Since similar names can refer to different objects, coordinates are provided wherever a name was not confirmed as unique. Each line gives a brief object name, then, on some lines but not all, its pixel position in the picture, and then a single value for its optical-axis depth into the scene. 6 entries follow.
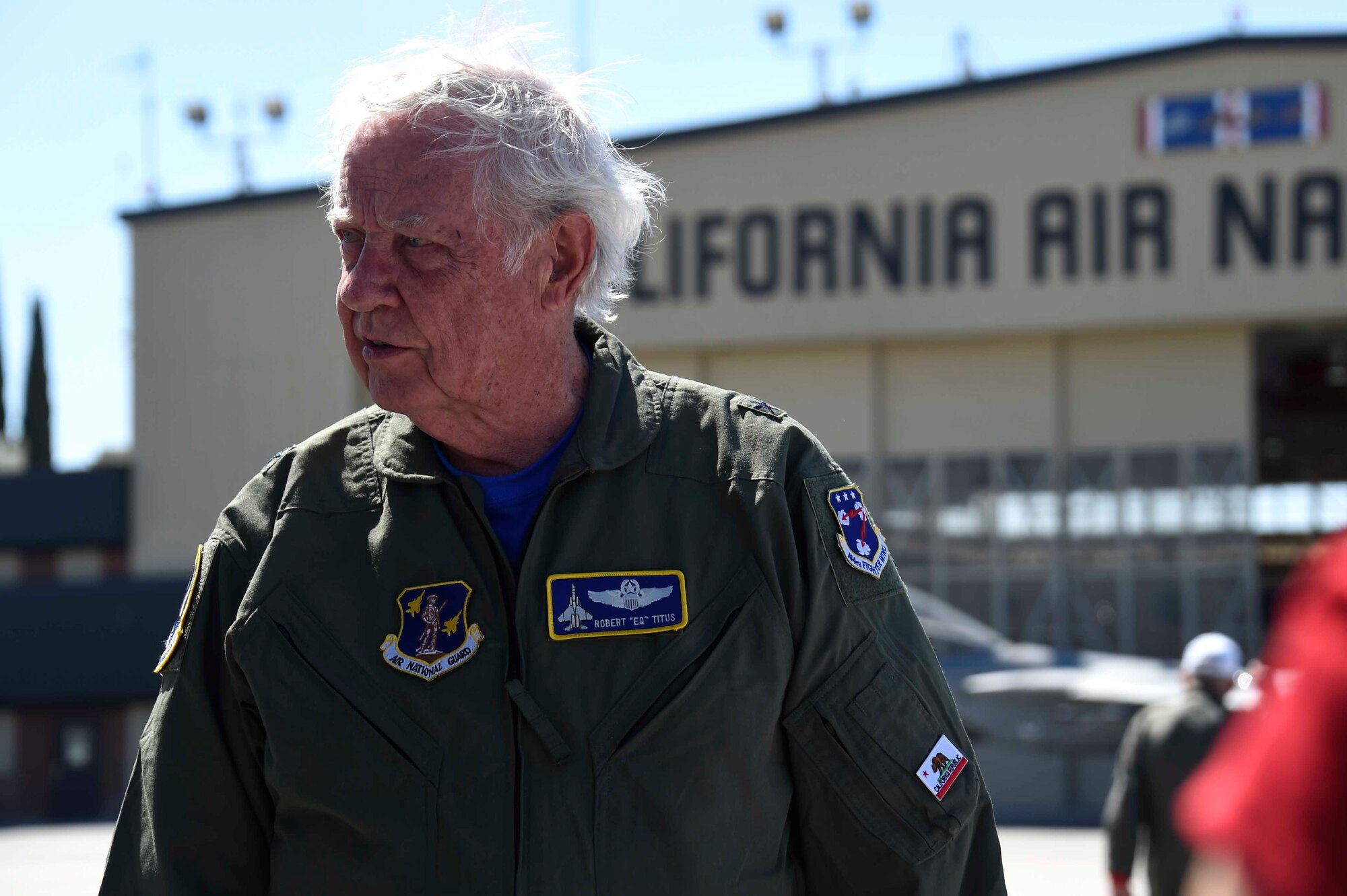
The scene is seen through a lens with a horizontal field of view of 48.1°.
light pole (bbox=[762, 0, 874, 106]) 24.78
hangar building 21.89
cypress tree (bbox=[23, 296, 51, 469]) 35.41
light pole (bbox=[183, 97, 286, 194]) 29.08
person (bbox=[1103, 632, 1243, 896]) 7.04
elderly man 2.24
